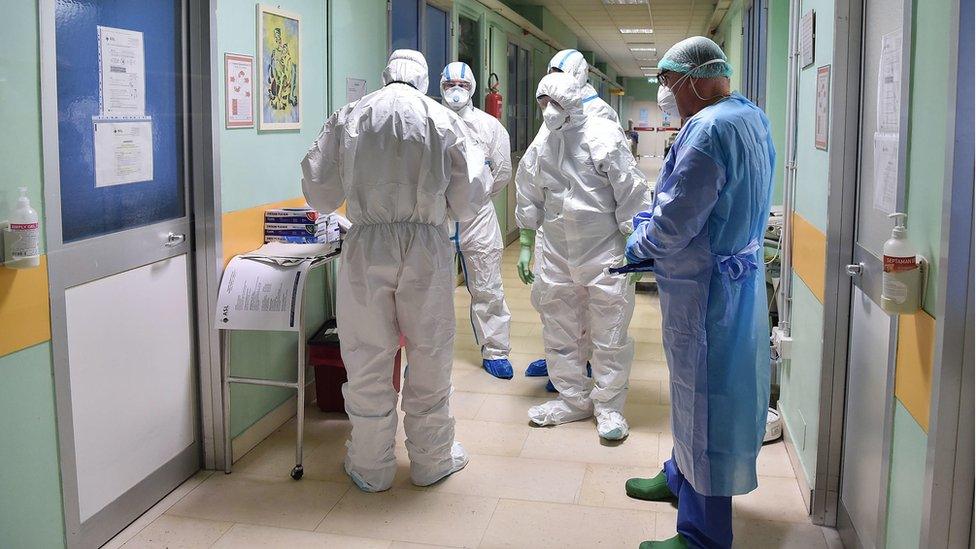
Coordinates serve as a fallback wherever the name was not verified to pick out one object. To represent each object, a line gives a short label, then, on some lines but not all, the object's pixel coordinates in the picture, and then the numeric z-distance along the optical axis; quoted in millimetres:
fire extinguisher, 7393
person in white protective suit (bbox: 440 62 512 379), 4520
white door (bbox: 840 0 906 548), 2141
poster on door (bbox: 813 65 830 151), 2664
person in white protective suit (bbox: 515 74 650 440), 3547
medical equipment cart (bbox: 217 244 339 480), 3094
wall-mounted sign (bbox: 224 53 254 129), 3127
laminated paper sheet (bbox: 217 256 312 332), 3066
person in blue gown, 2322
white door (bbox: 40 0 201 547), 2363
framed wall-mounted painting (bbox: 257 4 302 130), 3379
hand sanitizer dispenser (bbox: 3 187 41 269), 2082
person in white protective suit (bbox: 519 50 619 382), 3686
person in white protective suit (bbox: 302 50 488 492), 2861
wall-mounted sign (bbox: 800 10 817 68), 2949
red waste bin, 3754
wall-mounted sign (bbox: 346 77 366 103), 4258
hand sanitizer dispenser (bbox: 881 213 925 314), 1797
